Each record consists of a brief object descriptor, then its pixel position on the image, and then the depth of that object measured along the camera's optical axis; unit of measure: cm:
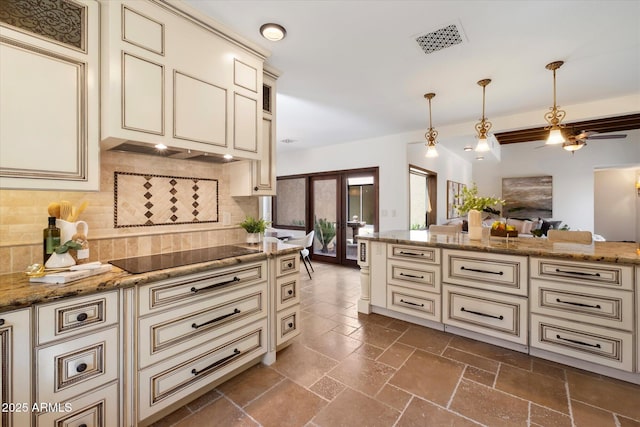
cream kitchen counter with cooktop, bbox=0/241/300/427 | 117
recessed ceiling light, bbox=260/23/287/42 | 200
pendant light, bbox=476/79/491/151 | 304
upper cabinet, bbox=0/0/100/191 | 130
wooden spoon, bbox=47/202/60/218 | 156
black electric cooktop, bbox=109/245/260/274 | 163
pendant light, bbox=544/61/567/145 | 255
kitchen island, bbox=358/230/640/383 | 197
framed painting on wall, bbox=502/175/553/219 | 739
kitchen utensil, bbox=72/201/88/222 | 164
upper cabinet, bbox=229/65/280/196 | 246
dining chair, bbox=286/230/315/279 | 450
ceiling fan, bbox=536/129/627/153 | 405
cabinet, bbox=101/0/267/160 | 155
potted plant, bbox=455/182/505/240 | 302
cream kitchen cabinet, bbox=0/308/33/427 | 111
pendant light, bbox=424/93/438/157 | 330
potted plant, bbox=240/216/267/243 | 254
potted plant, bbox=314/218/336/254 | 605
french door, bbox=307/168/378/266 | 557
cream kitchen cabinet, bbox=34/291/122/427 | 120
